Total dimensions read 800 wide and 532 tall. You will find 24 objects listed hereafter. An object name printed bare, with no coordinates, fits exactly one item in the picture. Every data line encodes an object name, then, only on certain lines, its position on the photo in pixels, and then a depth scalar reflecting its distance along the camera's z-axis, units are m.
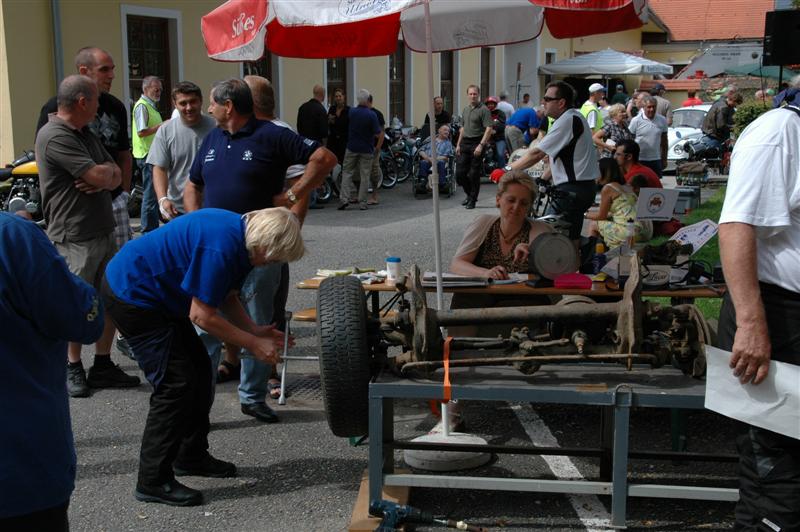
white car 22.39
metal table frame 3.63
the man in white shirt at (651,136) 13.20
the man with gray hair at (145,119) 10.95
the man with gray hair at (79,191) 5.31
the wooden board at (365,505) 3.78
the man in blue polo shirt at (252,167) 5.10
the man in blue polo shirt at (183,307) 3.68
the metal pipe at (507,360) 3.78
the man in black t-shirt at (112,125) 6.20
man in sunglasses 7.56
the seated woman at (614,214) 7.98
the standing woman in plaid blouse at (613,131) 14.29
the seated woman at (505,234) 5.44
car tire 3.79
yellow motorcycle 10.75
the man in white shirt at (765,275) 2.84
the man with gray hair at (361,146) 14.62
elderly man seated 16.69
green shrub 18.77
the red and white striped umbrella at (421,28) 5.17
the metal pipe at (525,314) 4.00
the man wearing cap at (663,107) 17.55
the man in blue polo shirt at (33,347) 2.24
